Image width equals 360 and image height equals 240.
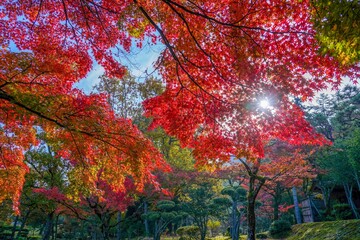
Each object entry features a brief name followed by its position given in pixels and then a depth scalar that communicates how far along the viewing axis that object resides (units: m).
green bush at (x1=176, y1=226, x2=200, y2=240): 15.09
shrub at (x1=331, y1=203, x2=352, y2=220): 13.77
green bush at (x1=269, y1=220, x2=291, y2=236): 14.31
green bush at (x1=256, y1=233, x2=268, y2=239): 15.21
